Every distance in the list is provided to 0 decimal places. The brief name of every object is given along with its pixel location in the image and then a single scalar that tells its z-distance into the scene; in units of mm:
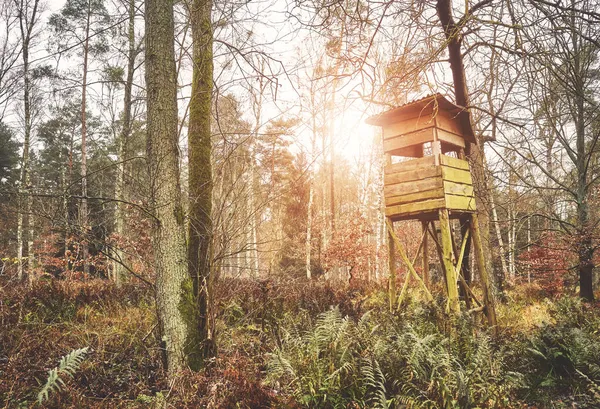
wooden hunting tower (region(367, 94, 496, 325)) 5852
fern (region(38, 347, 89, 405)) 2864
